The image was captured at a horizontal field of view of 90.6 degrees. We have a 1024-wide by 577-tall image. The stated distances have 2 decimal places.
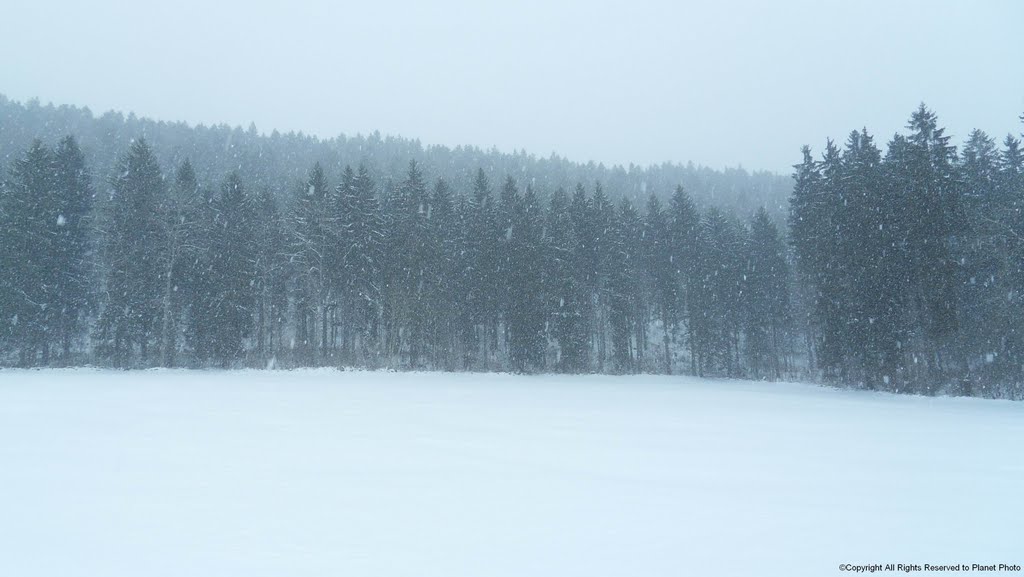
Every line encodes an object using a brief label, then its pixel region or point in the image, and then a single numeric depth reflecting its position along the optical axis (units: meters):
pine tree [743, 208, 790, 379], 49.34
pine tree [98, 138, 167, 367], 35.72
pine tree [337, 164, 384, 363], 40.38
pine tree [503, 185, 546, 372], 41.66
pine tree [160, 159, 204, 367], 36.28
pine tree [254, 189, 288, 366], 42.06
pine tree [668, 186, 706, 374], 49.06
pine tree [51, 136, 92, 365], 35.88
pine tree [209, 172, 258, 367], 38.91
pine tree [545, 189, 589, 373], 42.31
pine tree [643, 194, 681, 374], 50.47
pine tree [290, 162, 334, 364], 39.50
